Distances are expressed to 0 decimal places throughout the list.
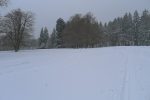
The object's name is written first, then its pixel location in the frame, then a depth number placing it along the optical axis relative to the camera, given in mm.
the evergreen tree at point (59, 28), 37478
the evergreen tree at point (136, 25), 37246
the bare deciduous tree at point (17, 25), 24686
